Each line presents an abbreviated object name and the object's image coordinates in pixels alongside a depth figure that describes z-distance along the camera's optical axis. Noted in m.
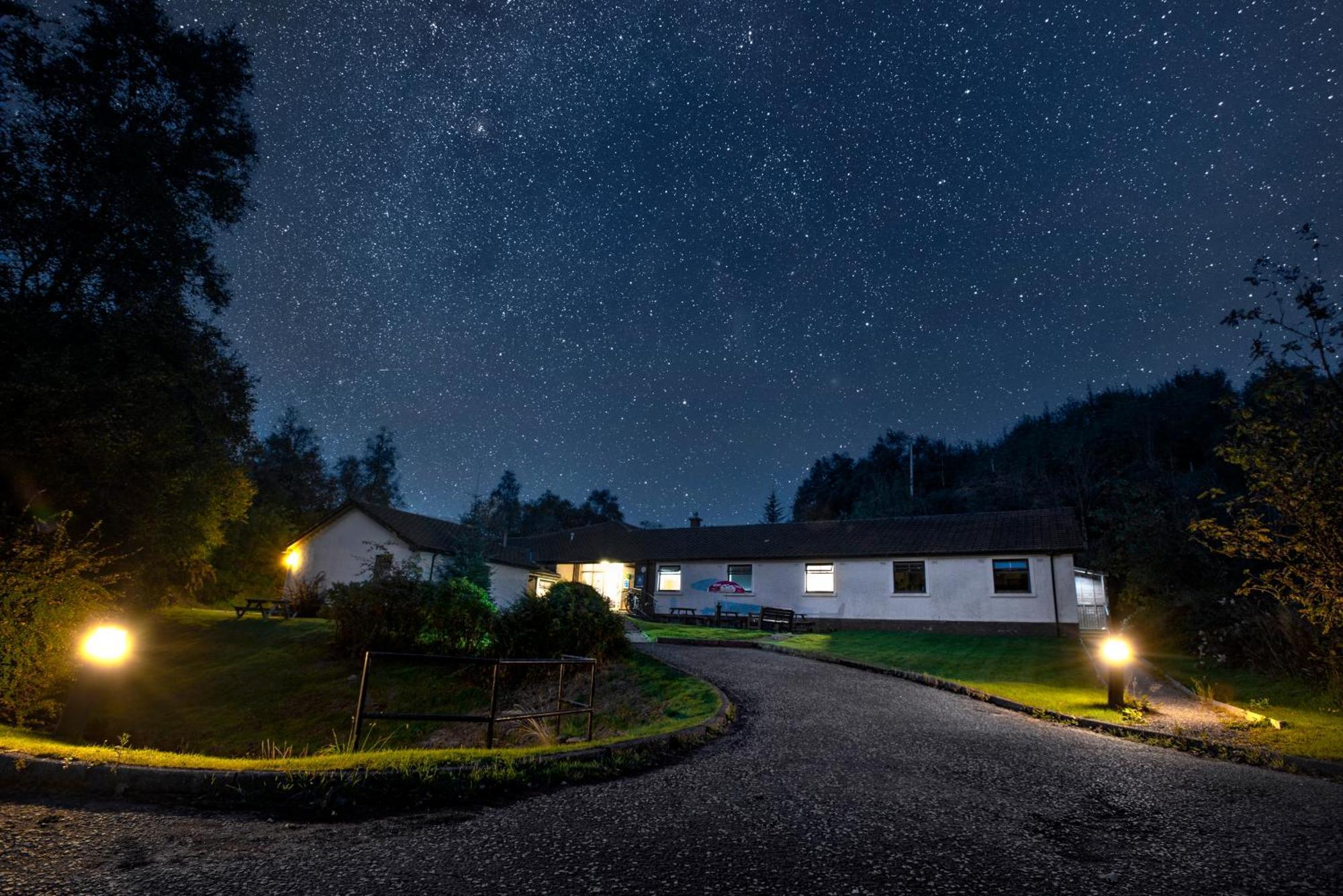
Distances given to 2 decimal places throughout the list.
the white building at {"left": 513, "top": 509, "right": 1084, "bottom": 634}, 21.62
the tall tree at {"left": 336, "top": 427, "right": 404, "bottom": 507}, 66.38
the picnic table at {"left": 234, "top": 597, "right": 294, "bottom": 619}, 20.52
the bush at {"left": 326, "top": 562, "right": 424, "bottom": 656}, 13.56
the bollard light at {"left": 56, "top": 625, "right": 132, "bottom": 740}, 7.39
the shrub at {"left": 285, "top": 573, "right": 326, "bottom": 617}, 21.12
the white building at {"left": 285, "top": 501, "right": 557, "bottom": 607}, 27.34
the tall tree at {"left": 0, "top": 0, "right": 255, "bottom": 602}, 13.06
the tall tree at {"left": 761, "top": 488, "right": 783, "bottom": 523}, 78.50
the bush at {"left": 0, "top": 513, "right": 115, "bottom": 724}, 7.29
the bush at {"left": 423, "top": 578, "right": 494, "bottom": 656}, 13.31
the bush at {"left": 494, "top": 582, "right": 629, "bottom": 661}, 12.86
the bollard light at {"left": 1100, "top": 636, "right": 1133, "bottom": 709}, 9.27
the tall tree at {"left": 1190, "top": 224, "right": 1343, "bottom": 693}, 8.28
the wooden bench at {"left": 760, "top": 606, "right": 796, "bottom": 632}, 24.08
